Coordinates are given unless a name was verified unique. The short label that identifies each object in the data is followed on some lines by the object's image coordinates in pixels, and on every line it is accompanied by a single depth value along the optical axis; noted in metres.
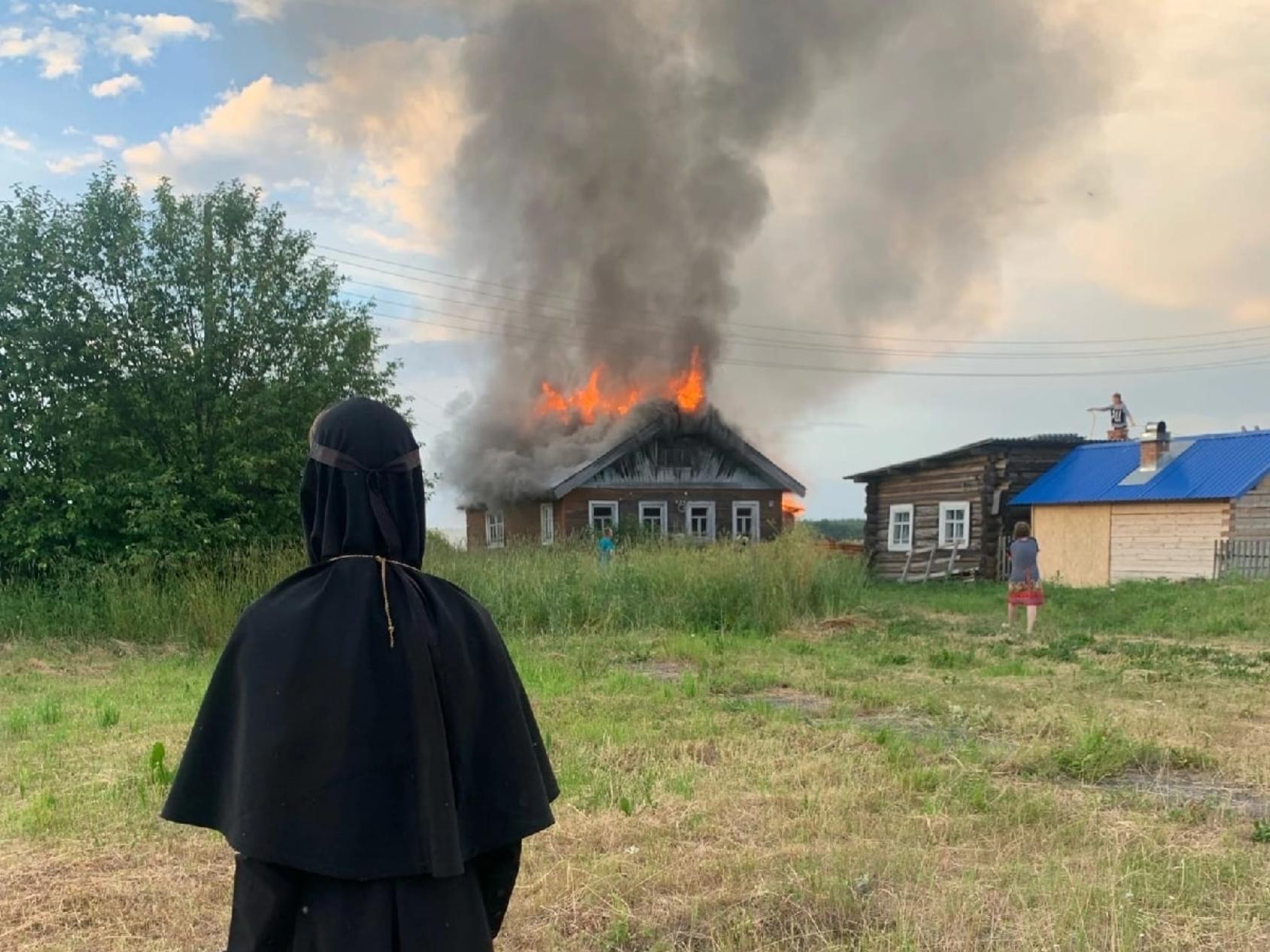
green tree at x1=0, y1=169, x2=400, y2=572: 16.19
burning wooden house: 31.70
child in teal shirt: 16.09
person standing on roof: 28.64
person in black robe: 2.13
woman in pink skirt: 14.32
